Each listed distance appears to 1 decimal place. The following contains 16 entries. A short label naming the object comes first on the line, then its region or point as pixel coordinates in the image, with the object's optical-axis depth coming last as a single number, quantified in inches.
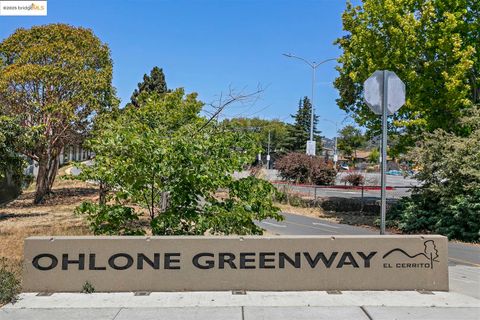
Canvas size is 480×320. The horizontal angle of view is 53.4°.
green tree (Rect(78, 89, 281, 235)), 283.7
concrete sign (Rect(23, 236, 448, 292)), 242.2
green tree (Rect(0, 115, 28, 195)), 589.3
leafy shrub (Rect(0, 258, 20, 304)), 223.0
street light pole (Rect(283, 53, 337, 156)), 1125.7
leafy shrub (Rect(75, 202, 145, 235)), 287.3
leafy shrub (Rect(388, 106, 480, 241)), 559.2
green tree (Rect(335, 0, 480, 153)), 636.1
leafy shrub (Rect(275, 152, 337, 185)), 1187.3
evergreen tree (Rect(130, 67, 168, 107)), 1833.2
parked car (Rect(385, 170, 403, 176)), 3183.6
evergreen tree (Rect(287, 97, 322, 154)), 3070.9
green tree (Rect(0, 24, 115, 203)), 888.3
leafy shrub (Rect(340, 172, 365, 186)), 1348.4
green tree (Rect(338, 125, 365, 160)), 3489.7
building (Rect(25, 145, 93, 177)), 1082.2
